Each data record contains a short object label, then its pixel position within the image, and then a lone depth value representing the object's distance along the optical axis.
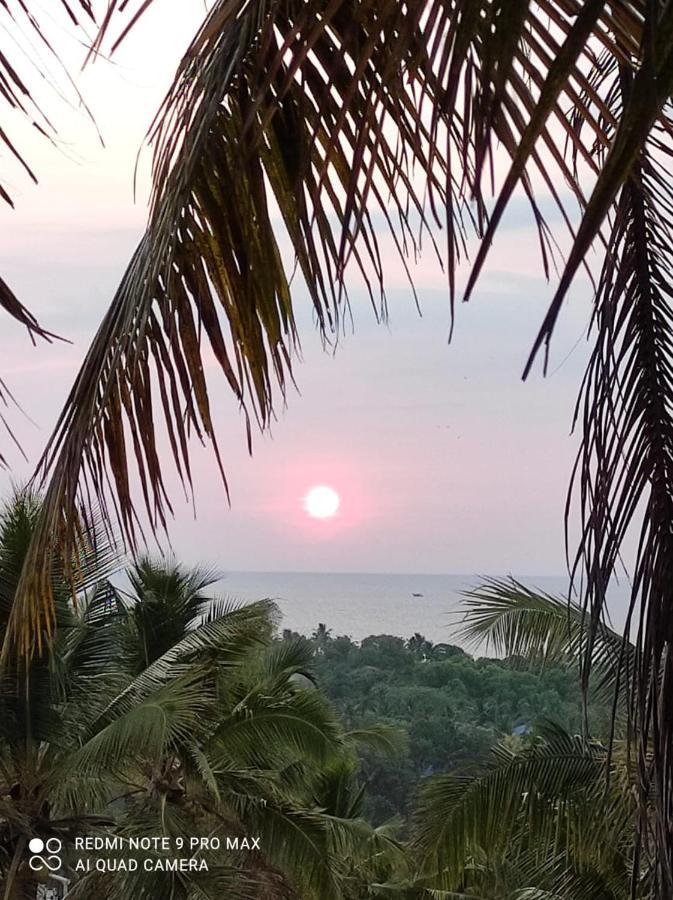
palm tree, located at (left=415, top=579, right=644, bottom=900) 7.42
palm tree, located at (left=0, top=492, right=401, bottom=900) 8.35
